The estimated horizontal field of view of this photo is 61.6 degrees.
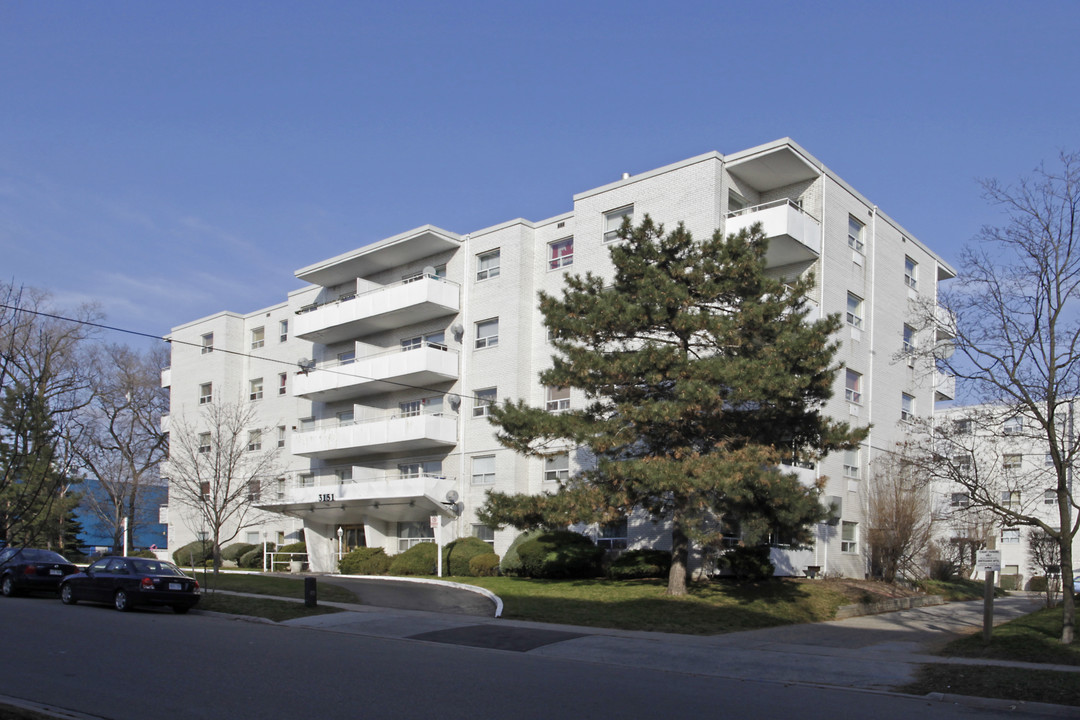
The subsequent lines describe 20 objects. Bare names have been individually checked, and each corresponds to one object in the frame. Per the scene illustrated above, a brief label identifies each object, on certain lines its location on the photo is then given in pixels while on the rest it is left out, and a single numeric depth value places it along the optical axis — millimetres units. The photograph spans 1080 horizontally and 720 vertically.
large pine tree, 19578
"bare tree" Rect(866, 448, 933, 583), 29484
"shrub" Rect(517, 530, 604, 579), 27672
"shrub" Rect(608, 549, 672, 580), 26047
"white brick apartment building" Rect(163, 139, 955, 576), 29844
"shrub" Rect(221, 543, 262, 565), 43250
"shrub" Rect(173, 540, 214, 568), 43875
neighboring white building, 17219
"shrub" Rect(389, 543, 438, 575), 32844
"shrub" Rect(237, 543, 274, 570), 42219
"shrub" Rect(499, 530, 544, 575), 28816
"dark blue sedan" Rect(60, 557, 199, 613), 20656
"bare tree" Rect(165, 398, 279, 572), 42219
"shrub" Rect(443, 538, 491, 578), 31719
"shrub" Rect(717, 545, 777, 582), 24906
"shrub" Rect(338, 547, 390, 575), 35062
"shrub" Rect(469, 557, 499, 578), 30938
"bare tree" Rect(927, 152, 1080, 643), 16078
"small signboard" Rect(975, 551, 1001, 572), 16292
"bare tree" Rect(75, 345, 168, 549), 52094
